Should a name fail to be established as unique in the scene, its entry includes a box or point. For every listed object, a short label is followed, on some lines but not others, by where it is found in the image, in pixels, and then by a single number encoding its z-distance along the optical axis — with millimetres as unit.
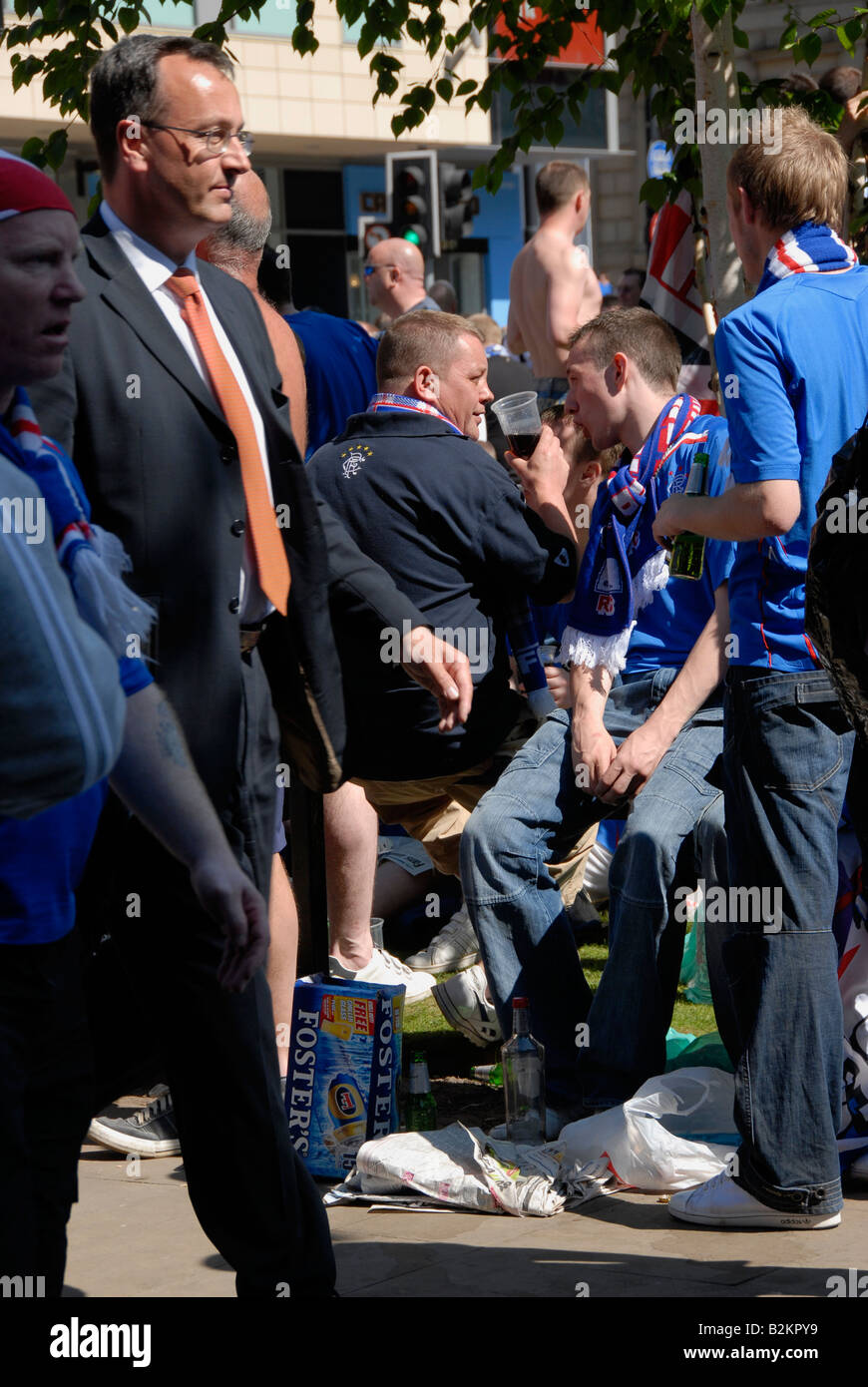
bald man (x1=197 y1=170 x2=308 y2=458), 9531
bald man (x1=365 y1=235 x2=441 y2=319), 18375
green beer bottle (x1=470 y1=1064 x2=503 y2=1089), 10164
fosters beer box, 8891
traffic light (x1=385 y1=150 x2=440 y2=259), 30937
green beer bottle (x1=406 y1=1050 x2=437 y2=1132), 9266
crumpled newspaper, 8148
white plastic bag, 8258
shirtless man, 17625
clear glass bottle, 8945
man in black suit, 5520
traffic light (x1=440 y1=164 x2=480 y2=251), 32250
